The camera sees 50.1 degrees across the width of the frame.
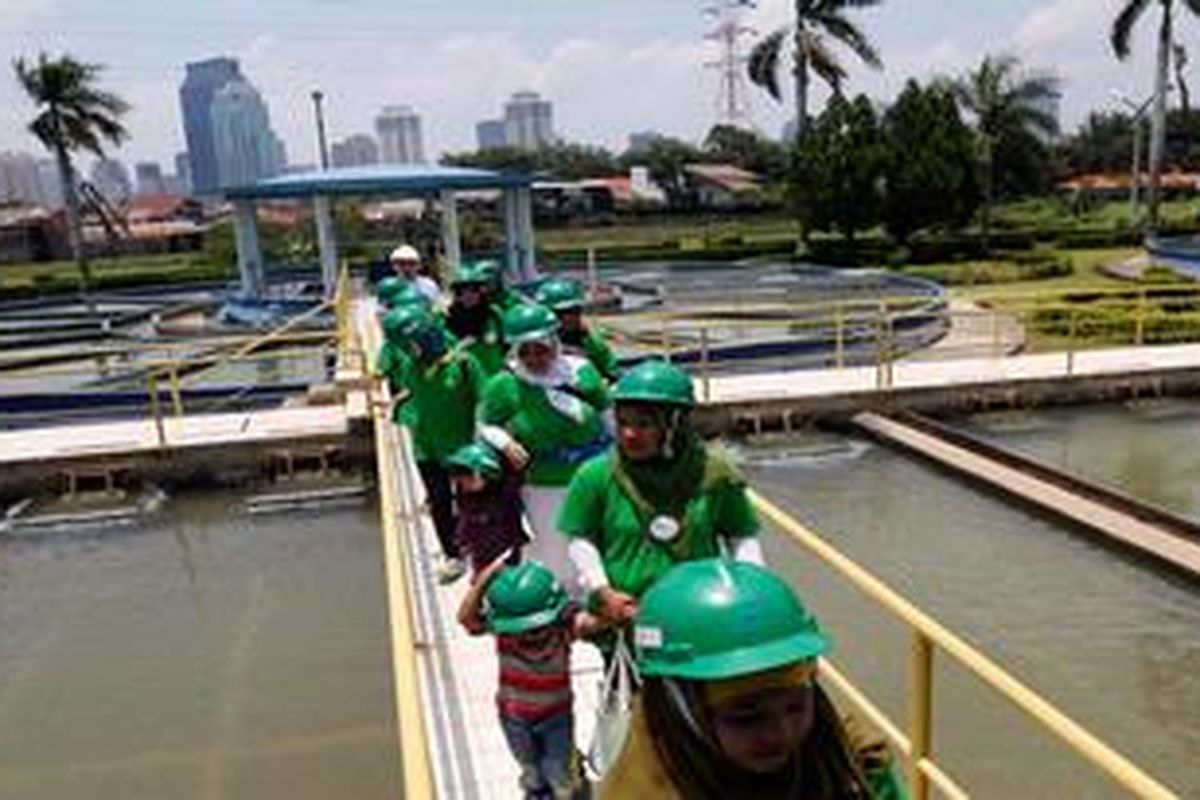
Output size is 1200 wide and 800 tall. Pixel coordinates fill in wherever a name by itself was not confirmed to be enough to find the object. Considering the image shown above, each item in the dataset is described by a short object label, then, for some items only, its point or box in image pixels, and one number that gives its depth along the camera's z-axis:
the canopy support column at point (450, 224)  27.22
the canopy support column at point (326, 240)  26.67
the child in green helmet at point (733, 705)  1.80
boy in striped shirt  3.86
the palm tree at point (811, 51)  39.19
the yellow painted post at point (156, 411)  13.19
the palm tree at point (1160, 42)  37.22
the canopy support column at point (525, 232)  29.34
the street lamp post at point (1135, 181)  50.94
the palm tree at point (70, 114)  38.41
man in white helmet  9.54
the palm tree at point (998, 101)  43.56
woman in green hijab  3.42
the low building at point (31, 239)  63.22
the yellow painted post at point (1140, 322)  17.05
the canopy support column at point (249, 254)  28.19
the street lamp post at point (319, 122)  46.47
